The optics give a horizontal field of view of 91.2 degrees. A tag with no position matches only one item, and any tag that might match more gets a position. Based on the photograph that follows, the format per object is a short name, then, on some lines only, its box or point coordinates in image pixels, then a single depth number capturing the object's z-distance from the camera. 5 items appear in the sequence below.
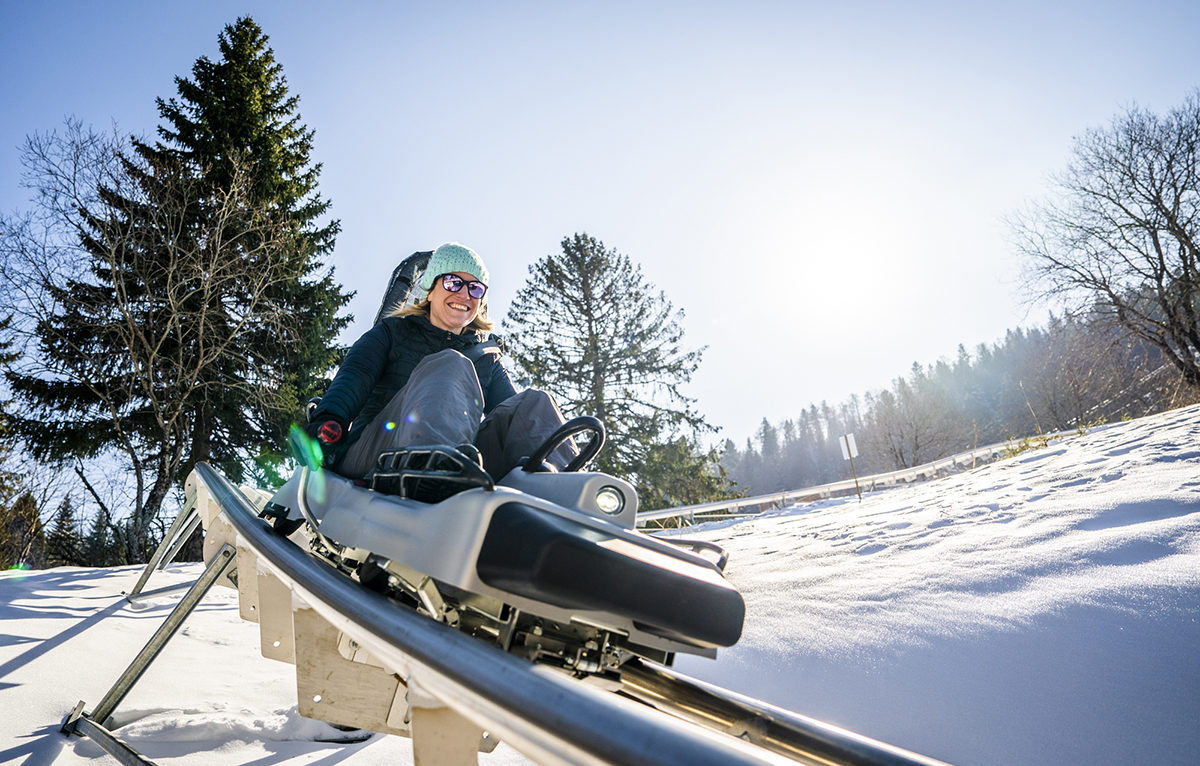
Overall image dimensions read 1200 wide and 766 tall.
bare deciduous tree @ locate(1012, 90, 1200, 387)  11.62
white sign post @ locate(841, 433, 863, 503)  11.04
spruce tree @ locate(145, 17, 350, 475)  11.54
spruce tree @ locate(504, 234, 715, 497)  17.06
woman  1.48
